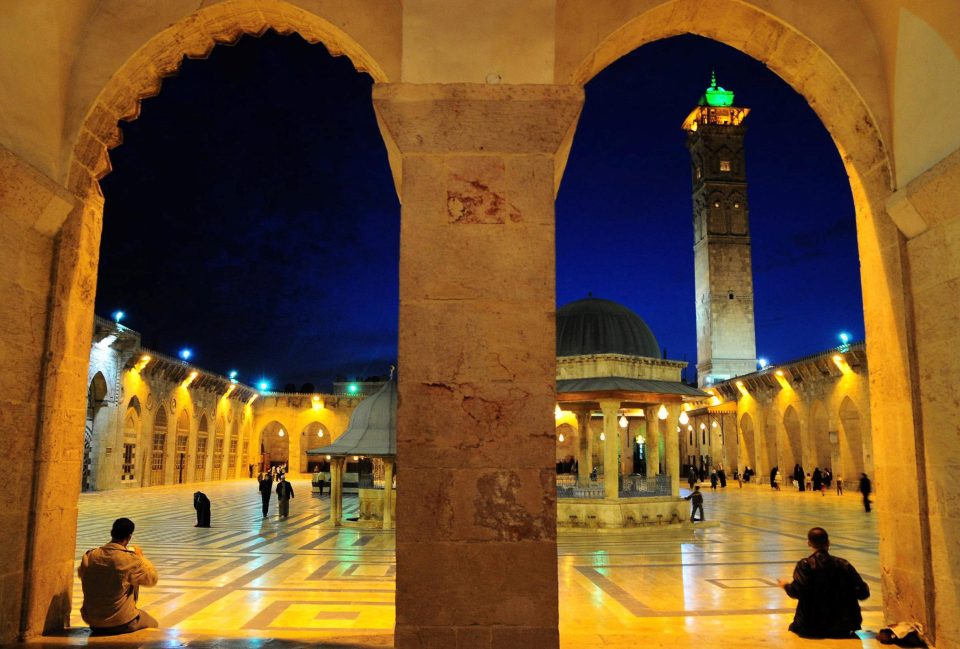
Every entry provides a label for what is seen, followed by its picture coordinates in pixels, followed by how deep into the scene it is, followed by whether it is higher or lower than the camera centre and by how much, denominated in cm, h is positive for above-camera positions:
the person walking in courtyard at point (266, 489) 1522 -121
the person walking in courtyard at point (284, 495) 1487 -130
